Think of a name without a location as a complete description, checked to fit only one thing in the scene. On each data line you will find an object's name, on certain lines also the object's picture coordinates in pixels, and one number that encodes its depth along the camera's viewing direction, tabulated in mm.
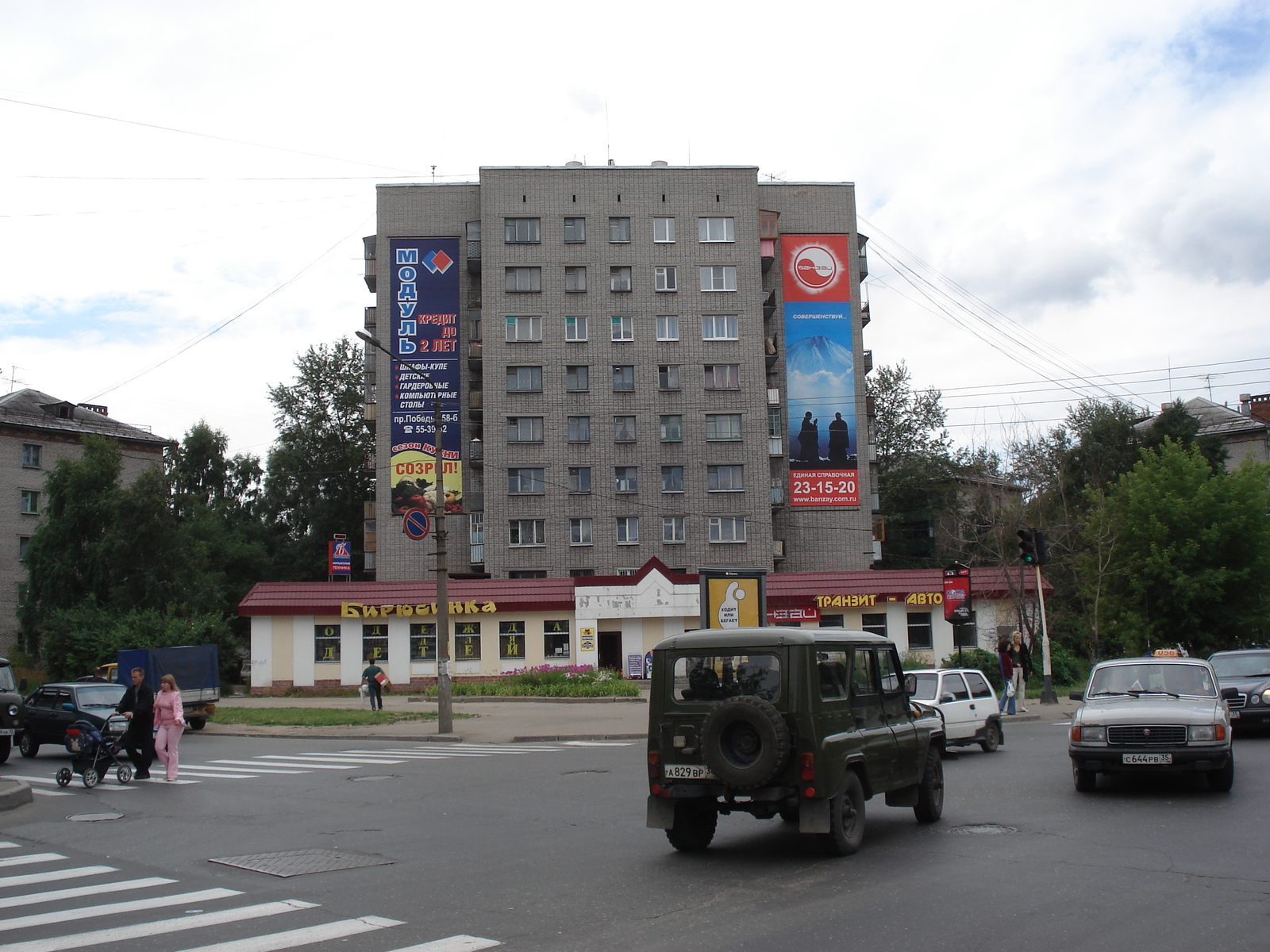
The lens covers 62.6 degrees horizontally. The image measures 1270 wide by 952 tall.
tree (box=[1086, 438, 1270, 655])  39125
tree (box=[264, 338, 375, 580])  69812
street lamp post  24719
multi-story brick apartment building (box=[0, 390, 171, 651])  60656
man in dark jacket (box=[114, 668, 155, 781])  16859
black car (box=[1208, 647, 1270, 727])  18984
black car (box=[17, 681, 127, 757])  21812
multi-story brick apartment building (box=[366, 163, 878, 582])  55281
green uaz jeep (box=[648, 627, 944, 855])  8961
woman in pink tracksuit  16688
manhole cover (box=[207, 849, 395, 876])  9453
